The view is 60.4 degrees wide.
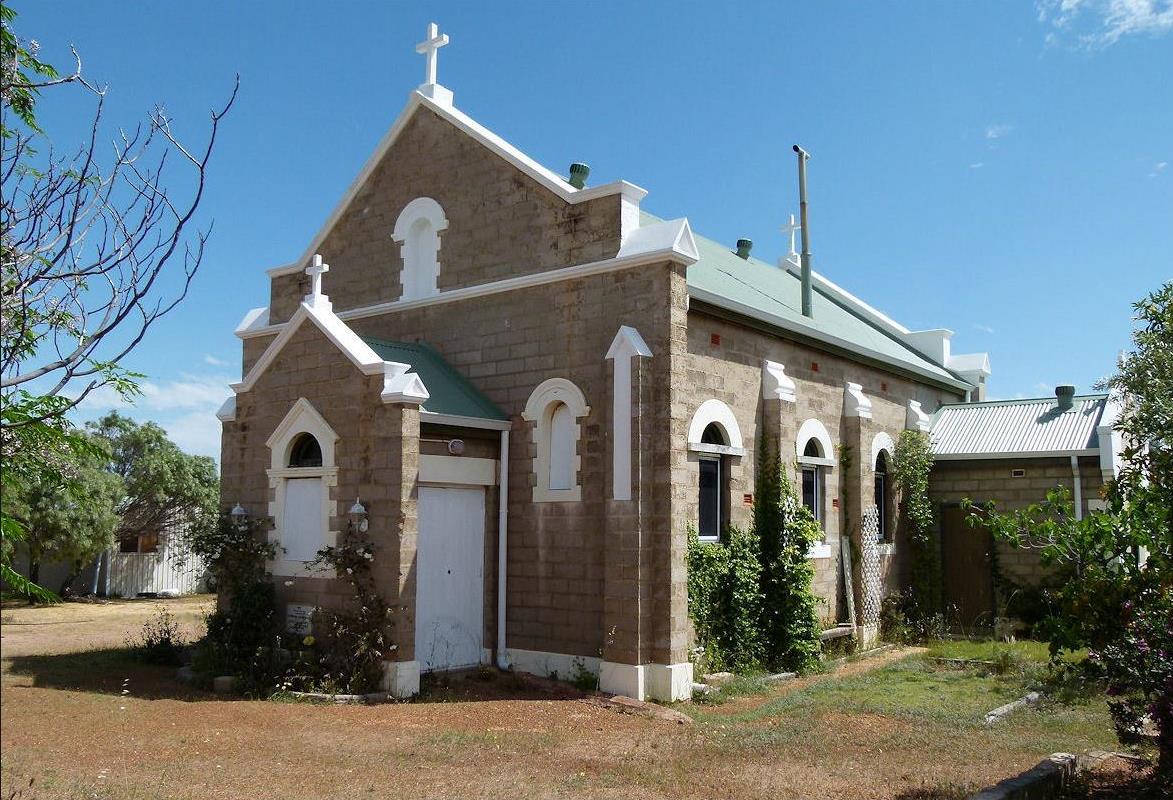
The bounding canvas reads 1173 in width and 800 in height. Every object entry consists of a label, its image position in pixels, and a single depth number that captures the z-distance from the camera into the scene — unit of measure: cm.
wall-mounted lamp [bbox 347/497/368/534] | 1251
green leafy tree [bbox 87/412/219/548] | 3138
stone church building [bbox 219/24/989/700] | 1259
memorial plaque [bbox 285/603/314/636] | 1329
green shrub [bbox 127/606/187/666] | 1453
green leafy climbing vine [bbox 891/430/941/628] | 1891
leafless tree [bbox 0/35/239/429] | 543
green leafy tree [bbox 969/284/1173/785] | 798
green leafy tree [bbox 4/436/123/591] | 2550
